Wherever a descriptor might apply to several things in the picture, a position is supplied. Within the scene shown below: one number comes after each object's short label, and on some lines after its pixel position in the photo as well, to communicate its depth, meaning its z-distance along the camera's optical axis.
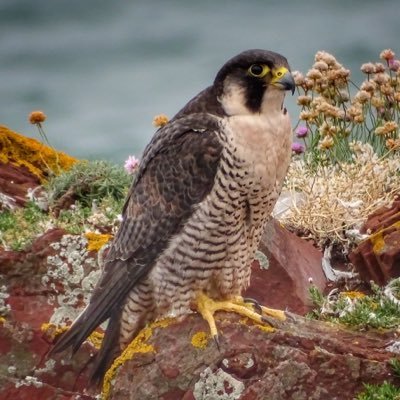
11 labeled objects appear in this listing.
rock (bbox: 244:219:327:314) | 15.65
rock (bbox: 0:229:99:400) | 14.31
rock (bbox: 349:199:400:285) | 15.73
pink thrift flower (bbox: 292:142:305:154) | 20.02
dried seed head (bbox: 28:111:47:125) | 20.42
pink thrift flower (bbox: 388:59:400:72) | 20.94
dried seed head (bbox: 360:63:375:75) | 20.77
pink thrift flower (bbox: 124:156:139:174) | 19.94
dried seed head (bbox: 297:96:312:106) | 20.83
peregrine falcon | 12.46
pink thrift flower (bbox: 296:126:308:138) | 20.31
